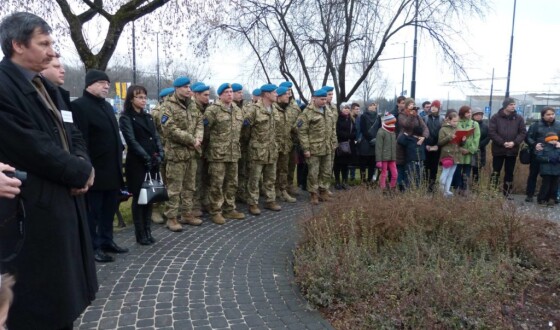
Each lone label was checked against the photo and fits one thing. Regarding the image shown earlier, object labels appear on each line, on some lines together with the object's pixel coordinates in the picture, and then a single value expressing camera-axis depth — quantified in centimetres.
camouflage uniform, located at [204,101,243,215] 652
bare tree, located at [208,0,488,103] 1084
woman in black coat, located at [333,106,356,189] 913
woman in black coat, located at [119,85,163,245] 517
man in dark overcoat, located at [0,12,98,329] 219
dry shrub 334
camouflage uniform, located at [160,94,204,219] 584
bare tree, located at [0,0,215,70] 845
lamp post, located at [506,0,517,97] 2235
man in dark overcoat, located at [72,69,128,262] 468
